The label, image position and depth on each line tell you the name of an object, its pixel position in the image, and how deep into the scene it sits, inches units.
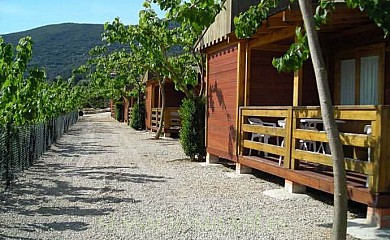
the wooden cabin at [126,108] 1519.8
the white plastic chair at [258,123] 374.9
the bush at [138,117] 1177.4
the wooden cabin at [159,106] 885.9
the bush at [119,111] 1819.5
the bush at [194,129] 494.6
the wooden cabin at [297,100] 222.4
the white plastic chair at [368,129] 258.4
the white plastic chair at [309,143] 327.3
